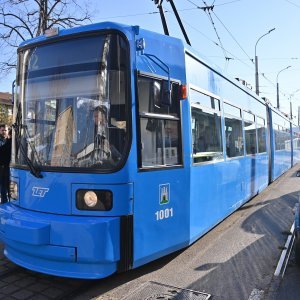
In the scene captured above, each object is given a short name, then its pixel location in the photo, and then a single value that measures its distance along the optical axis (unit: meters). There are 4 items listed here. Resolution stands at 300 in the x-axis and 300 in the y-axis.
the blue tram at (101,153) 4.14
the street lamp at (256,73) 23.84
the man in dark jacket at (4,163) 7.77
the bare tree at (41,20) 18.67
